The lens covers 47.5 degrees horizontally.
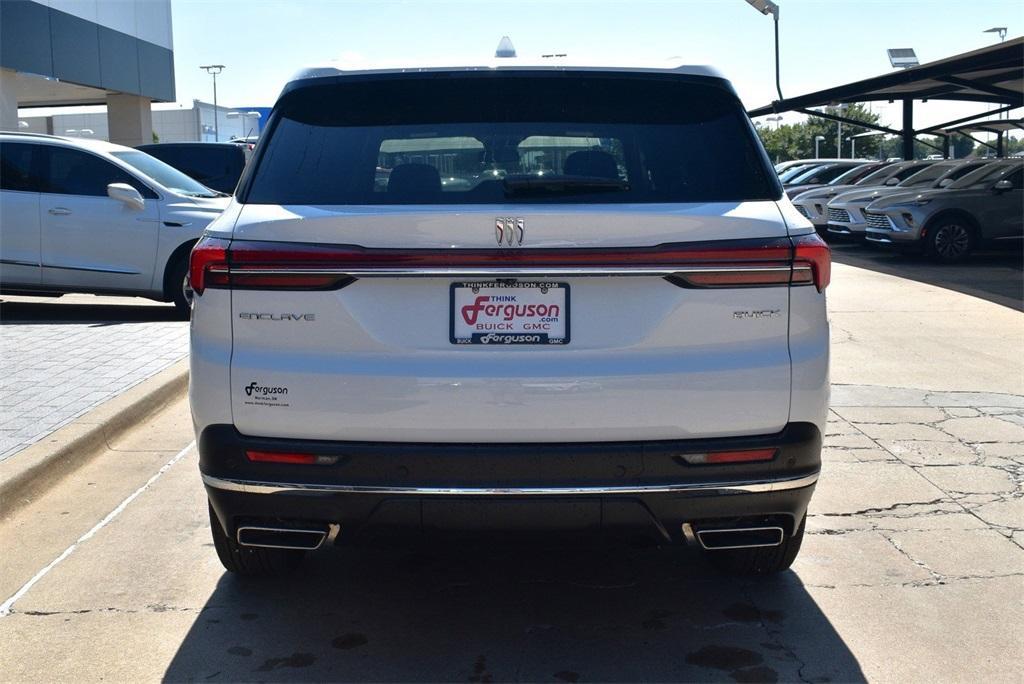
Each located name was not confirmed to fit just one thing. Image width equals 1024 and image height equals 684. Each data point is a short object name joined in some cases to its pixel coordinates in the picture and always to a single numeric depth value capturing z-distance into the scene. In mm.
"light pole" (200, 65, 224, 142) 88788
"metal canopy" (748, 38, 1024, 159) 18703
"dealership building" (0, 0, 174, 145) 25375
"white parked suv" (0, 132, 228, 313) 11445
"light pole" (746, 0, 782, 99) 29750
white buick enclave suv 3365
